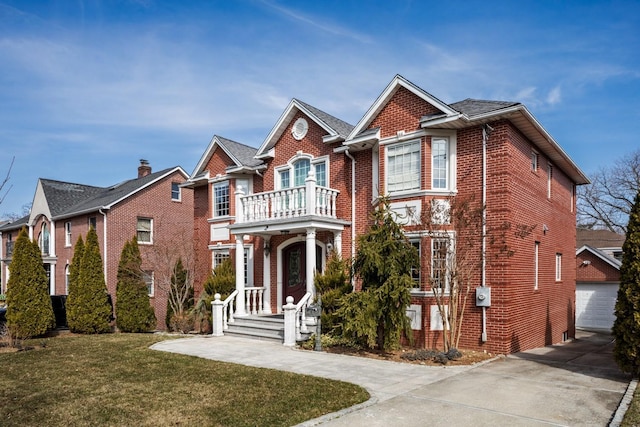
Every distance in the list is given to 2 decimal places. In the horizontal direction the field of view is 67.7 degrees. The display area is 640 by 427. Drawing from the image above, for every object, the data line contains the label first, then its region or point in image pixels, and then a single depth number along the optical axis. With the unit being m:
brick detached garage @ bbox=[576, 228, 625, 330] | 23.12
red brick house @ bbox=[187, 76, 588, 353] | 12.56
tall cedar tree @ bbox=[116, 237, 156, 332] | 18.86
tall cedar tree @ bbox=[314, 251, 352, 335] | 13.53
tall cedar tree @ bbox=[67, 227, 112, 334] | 17.89
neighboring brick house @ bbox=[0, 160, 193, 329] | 25.19
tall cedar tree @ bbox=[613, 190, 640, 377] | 8.84
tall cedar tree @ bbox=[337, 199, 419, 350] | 11.55
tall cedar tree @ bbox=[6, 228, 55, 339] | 15.95
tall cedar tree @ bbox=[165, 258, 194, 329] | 19.02
